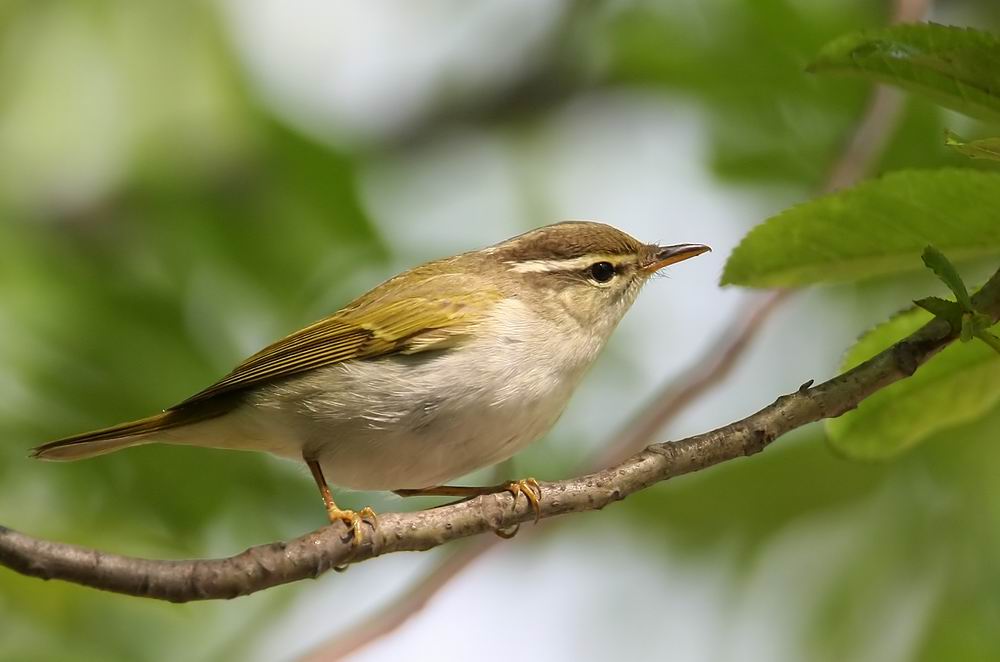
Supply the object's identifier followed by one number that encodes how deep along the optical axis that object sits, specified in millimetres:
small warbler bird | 2570
